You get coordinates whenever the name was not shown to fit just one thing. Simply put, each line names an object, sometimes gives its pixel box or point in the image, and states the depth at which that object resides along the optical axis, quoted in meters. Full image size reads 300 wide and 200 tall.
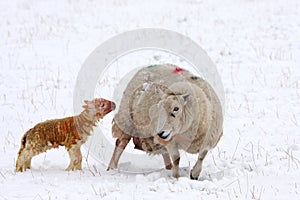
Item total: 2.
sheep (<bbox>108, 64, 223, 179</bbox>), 10.46
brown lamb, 11.56
